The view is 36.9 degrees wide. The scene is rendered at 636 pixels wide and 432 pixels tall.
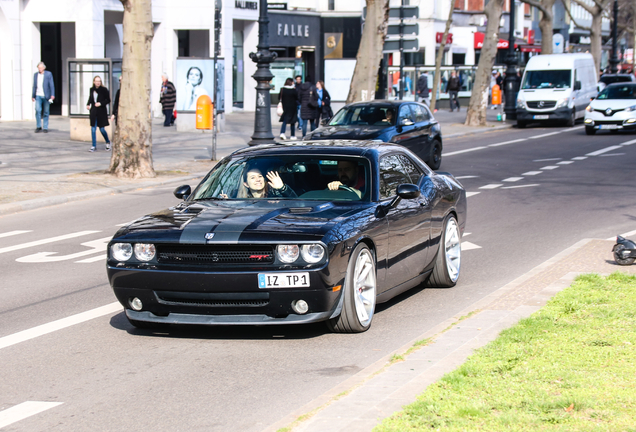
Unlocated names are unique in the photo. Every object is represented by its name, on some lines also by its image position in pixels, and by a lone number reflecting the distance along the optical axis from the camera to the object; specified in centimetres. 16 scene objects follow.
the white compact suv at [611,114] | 3281
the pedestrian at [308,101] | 2977
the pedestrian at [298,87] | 3032
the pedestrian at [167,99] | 3472
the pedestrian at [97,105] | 2420
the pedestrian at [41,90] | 2783
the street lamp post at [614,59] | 6650
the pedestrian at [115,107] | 2369
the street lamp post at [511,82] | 4175
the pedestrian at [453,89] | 4715
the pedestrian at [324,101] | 3189
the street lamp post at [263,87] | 2391
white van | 3750
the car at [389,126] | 1995
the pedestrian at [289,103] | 2894
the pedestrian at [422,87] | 4497
